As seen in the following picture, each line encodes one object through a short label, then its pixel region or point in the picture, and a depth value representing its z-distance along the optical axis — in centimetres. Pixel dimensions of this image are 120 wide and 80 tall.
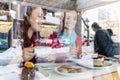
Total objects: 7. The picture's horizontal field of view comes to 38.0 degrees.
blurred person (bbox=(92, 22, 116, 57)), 134
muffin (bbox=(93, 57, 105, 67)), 132
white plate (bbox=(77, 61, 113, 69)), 127
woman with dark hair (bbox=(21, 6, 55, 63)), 100
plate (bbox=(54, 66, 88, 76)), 111
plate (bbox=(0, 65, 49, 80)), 96
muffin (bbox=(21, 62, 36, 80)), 98
